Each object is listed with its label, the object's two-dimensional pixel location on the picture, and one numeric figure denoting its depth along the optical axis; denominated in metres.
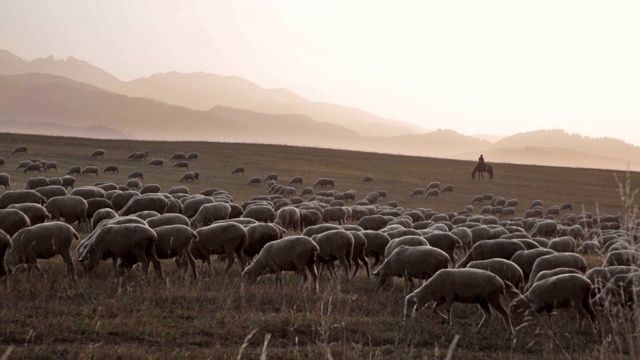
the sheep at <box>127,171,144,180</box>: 42.50
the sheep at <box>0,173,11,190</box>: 33.62
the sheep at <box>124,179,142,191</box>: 35.50
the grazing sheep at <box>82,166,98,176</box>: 43.25
